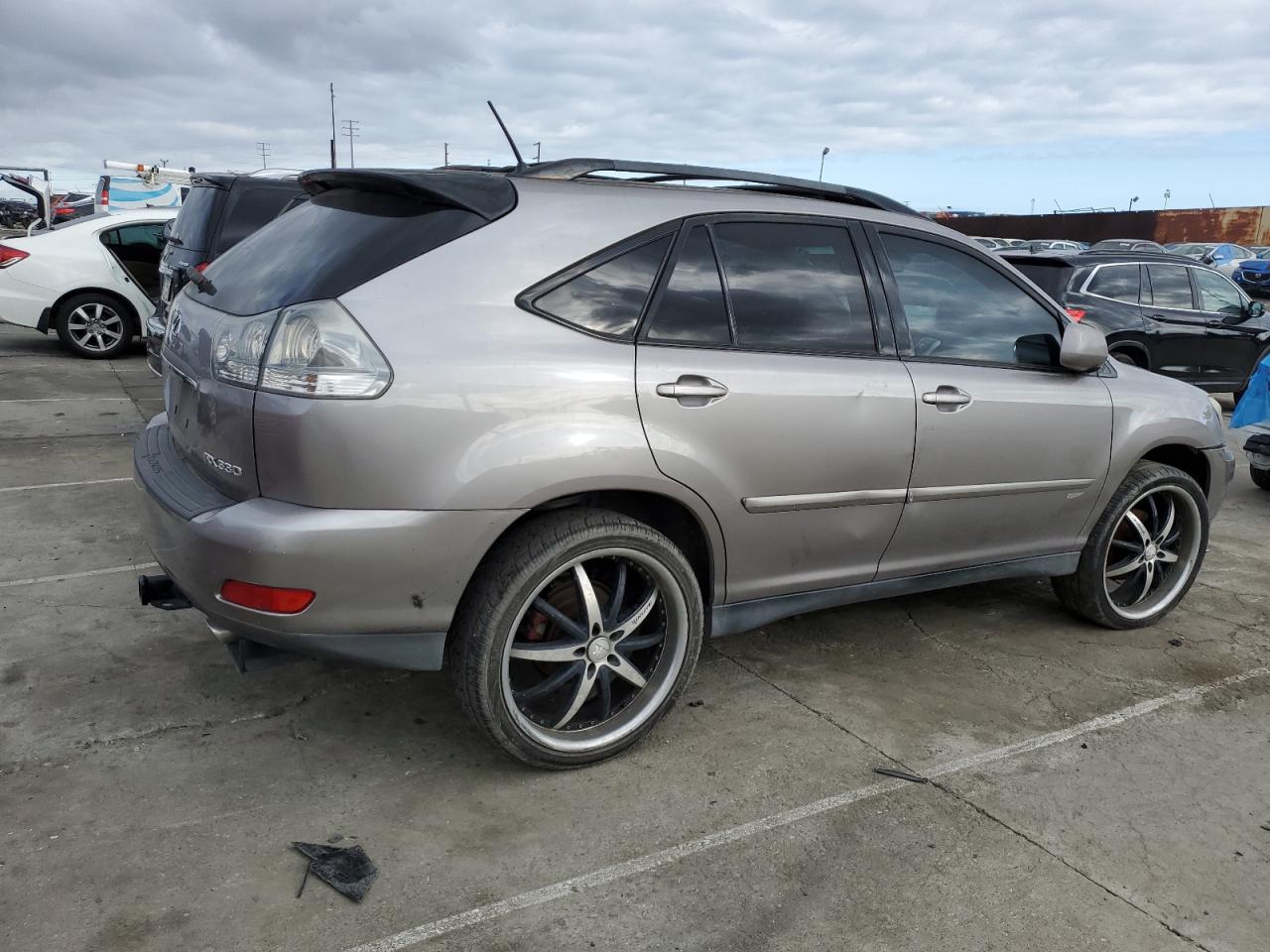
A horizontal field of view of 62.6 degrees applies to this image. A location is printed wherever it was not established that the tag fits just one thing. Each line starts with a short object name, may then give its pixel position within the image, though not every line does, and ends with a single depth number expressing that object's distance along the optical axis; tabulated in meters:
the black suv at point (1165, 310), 10.20
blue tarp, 7.17
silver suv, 2.68
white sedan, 10.46
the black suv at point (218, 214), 8.57
